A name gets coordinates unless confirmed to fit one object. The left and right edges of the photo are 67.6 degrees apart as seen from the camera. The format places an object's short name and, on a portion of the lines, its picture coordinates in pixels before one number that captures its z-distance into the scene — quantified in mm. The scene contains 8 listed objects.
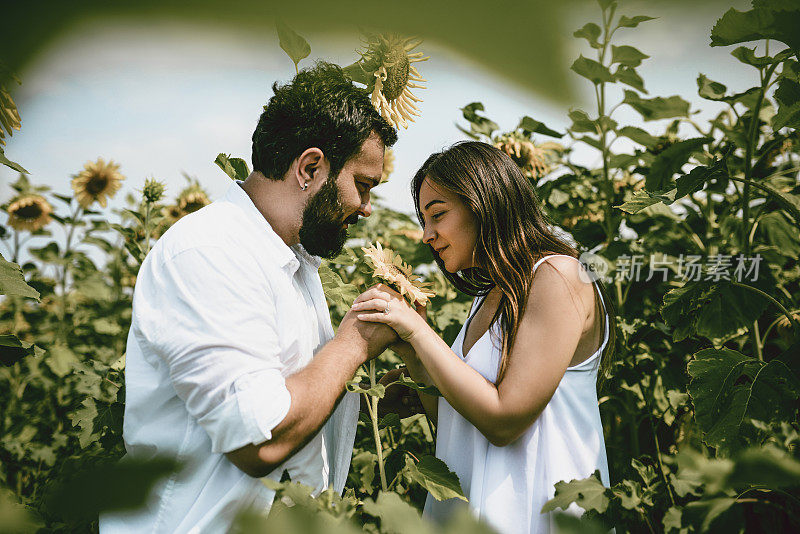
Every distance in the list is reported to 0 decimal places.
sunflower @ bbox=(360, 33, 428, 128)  1595
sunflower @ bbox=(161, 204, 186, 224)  3229
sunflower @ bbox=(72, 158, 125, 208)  3318
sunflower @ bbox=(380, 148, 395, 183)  2965
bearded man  1235
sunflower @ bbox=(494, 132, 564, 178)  2531
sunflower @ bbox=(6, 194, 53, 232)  3380
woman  1496
